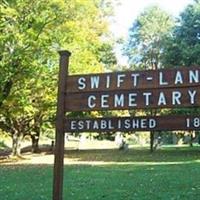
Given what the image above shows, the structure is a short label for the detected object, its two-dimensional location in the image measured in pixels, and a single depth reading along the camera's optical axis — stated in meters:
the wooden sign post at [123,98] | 6.50
